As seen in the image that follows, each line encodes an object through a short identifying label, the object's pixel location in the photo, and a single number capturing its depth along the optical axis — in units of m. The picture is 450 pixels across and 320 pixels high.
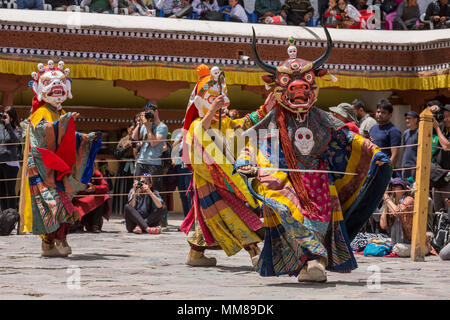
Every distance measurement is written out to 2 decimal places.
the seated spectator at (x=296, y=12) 15.96
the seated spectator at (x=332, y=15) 15.90
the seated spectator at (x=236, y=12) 15.51
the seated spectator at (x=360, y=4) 16.39
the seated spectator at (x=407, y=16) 16.14
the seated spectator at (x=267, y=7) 15.95
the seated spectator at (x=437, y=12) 15.68
